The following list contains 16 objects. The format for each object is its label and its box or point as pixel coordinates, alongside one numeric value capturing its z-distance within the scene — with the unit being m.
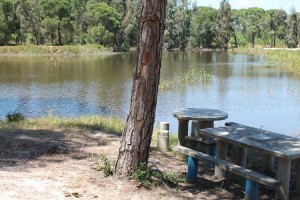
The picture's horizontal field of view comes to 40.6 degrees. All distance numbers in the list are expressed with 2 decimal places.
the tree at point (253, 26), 83.56
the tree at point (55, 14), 55.75
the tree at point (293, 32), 72.75
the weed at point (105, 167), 4.75
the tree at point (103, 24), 59.88
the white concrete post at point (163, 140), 6.70
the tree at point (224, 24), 80.12
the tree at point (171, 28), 71.50
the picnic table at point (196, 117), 6.30
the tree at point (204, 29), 78.00
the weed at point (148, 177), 4.53
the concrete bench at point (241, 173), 4.33
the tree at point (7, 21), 53.28
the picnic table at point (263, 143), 4.59
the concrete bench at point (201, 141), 6.01
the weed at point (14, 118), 9.03
